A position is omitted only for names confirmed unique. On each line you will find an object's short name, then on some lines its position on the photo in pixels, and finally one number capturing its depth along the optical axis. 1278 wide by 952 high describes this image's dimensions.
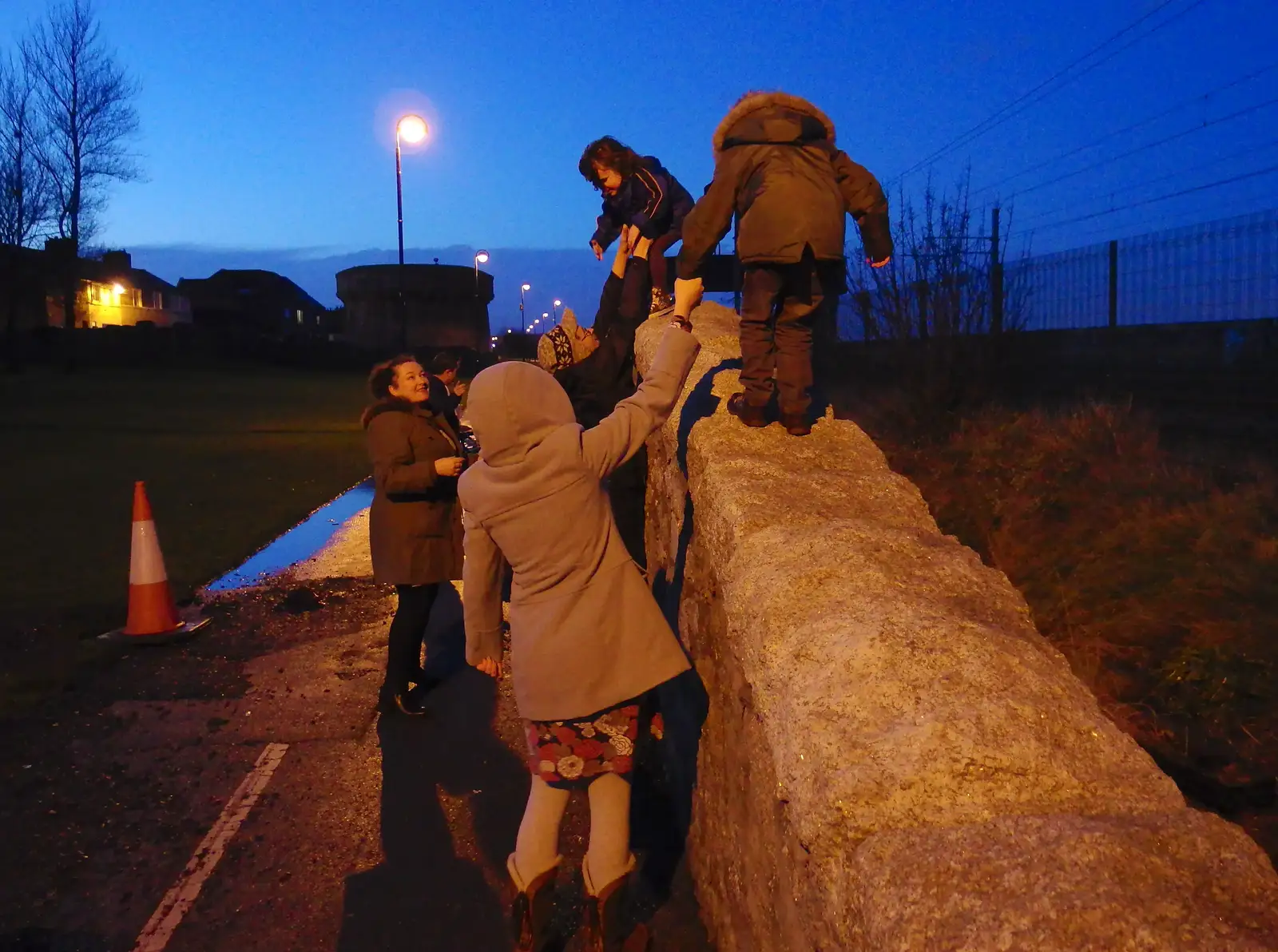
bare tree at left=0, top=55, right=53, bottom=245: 42.16
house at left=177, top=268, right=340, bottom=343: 80.00
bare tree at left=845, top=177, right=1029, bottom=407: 7.66
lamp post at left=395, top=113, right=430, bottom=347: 26.38
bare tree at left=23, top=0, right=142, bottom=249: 43.91
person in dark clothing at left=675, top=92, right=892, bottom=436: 4.11
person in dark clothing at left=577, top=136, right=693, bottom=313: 6.07
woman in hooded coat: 3.08
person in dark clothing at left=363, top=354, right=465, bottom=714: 5.22
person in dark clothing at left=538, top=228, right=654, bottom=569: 5.21
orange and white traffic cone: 6.76
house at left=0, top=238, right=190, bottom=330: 43.22
